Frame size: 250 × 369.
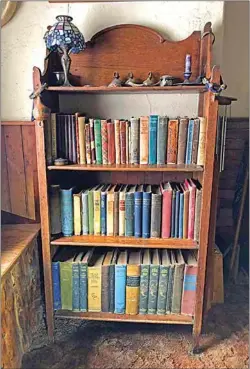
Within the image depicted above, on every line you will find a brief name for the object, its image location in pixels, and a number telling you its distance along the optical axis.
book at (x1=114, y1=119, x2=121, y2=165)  1.63
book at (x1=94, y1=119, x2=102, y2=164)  1.63
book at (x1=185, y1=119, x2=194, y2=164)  1.58
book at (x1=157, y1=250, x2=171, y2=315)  1.70
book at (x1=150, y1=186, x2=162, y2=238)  1.66
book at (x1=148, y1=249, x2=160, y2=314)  1.71
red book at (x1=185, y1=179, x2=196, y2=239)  1.62
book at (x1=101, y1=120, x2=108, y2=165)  1.63
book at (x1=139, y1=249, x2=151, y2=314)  1.71
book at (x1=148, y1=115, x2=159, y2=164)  1.60
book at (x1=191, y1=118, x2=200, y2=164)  1.58
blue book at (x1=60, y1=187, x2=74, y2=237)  1.68
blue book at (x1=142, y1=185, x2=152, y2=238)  1.66
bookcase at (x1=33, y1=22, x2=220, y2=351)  1.59
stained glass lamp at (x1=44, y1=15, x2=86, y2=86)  1.51
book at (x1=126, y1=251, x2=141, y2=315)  1.72
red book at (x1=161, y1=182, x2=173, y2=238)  1.65
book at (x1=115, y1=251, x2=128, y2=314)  1.72
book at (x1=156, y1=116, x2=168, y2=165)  1.59
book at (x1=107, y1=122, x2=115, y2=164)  1.63
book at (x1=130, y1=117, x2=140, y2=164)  1.62
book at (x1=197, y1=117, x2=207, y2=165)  1.55
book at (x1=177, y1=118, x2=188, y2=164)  1.59
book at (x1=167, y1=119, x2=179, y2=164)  1.60
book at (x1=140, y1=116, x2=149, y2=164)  1.61
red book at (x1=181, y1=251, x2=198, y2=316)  1.69
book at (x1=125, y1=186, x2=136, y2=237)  1.67
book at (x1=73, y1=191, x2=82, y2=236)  1.69
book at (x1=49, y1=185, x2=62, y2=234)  1.66
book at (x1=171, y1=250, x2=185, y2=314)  1.70
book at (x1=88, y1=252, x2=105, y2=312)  1.73
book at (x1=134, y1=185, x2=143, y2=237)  1.67
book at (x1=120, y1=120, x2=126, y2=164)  1.63
